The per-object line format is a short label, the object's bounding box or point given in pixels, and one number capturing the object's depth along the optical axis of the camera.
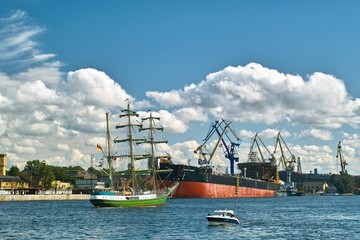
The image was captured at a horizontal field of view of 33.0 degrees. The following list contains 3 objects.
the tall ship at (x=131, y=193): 124.81
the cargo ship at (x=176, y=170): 199.23
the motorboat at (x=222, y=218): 84.12
